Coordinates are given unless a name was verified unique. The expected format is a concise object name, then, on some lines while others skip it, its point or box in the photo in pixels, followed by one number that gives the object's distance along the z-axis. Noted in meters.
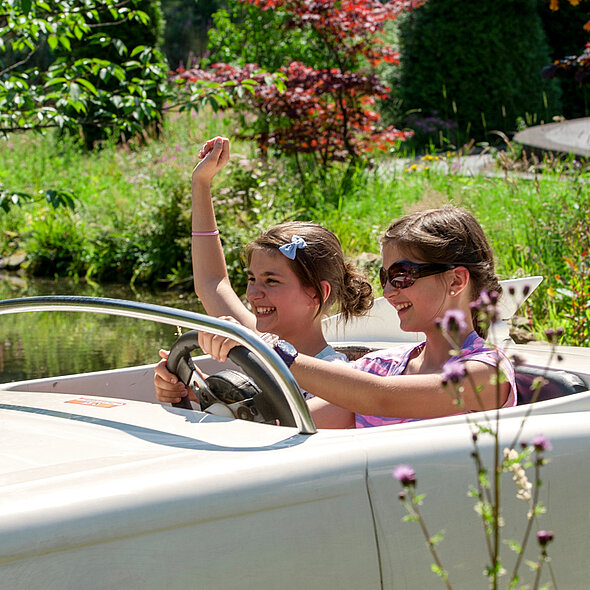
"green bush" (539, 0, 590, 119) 40.06
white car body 2.77
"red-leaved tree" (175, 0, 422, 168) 18.16
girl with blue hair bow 5.14
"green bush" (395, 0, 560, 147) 34.59
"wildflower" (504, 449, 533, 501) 2.40
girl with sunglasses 4.05
